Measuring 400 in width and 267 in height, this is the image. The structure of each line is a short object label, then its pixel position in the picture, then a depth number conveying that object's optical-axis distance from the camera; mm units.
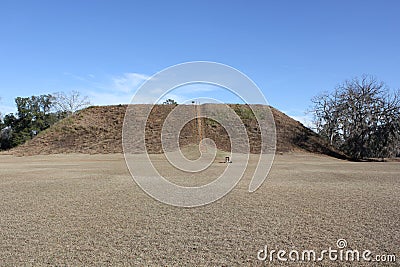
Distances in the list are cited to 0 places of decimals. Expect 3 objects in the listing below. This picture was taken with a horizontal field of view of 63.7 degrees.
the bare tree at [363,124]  29953
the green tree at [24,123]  40938
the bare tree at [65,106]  50775
